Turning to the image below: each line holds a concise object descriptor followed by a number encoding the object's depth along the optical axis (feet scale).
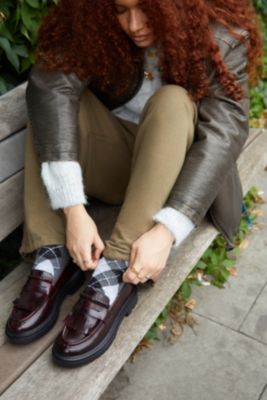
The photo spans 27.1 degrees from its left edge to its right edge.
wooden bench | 5.10
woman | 5.60
